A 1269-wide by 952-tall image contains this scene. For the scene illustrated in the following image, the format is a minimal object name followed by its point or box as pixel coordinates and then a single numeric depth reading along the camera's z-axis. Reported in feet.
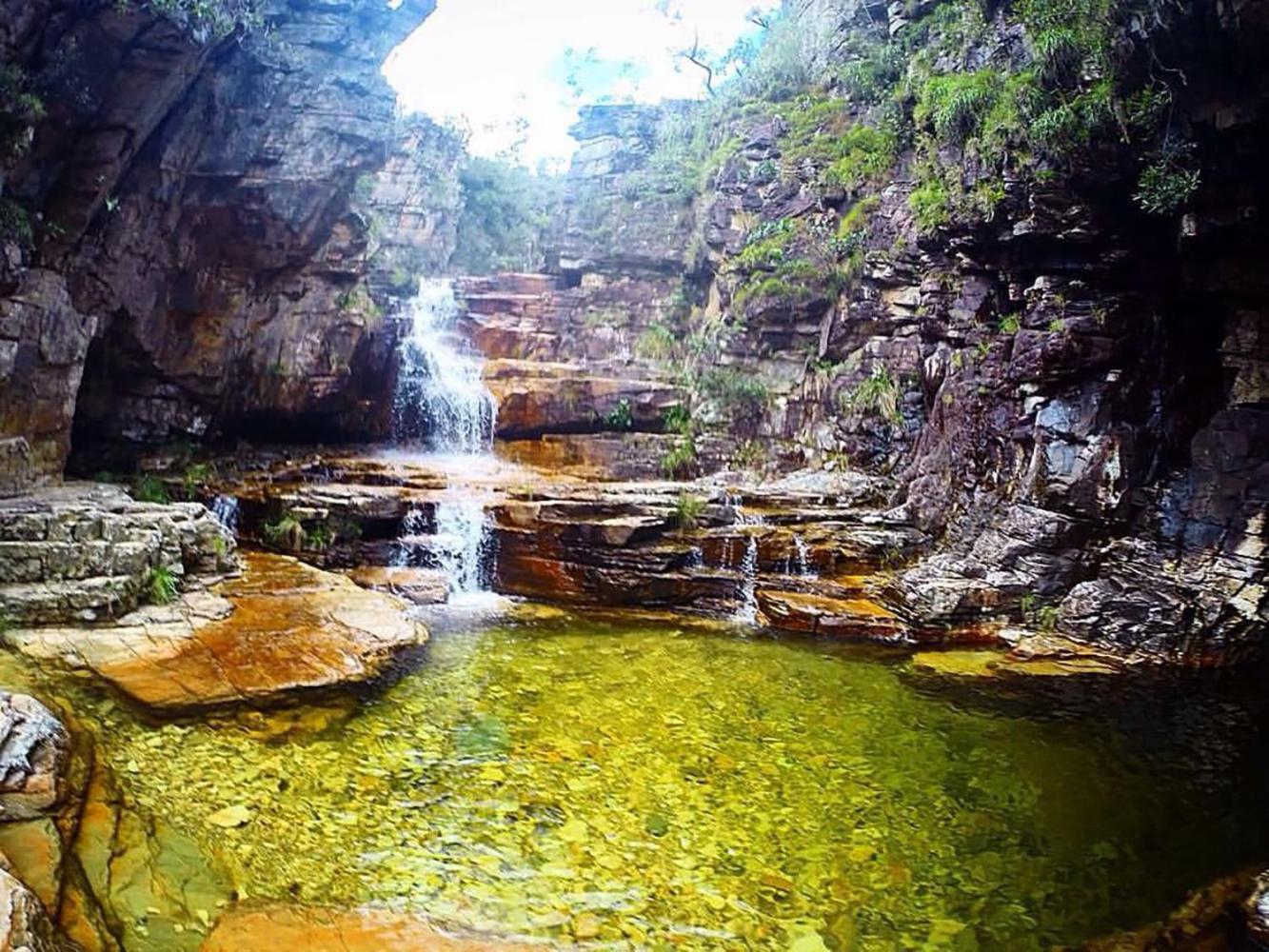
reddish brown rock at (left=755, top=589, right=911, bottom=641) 33.88
